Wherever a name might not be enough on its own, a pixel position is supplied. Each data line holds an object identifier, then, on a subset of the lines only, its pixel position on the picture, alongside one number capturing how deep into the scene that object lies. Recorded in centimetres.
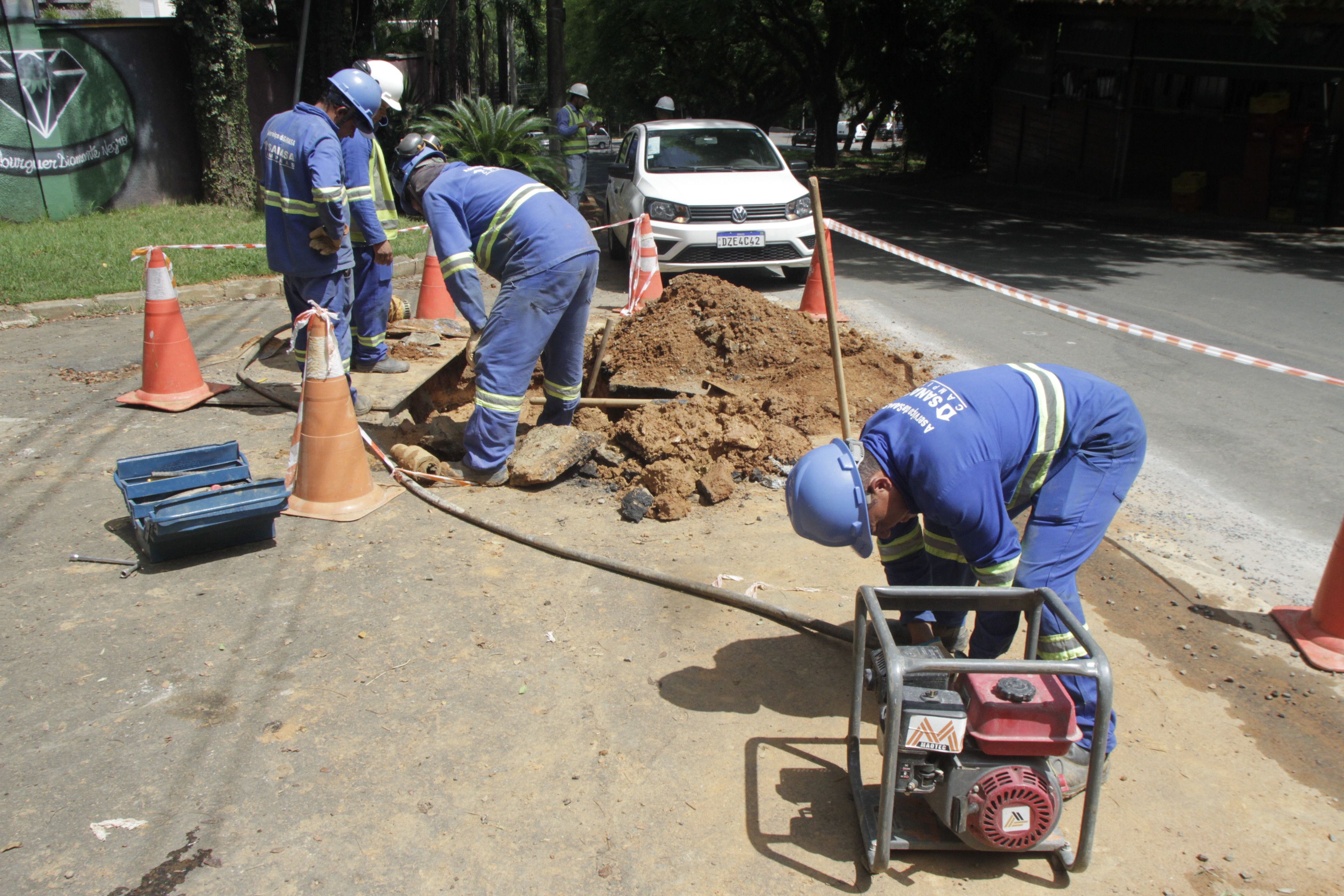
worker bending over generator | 269
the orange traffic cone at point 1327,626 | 371
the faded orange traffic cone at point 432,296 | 902
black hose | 376
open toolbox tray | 407
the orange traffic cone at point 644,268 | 866
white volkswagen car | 988
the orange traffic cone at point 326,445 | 464
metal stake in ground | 460
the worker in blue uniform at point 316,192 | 551
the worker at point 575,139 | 1443
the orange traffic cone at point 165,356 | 604
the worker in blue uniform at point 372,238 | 606
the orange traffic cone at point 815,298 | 867
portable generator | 242
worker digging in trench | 490
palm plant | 1434
